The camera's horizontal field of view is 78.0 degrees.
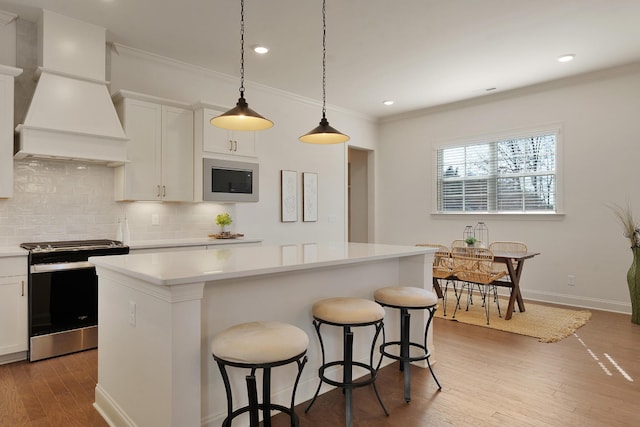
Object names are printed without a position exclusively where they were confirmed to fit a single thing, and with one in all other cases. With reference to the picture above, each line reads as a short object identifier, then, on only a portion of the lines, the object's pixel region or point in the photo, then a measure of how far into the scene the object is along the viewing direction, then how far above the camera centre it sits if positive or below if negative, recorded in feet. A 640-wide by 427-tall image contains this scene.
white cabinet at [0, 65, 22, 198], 10.52 +2.43
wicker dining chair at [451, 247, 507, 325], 14.34 -1.88
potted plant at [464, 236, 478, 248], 16.01 -1.03
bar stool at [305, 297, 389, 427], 7.08 -1.85
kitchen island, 5.80 -1.69
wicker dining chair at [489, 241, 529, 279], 16.62 -1.34
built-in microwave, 14.41 +1.44
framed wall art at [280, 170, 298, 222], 18.51 +1.06
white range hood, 10.85 +3.36
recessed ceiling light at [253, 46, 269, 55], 13.61 +5.88
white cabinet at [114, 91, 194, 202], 12.91 +2.37
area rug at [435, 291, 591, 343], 12.91 -3.74
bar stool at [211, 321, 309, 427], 5.47 -1.87
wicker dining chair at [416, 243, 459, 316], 15.62 -2.04
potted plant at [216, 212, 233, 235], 15.38 -0.08
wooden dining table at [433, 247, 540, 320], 14.39 -2.09
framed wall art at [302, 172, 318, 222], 19.54 +1.07
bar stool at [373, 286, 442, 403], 8.32 -1.86
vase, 13.92 -2.45
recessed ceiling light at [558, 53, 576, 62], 14.35 +5.85
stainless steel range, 10.49 -2.15
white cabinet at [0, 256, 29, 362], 10.18 -2.27
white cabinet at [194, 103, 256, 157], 14.30 +3.05
